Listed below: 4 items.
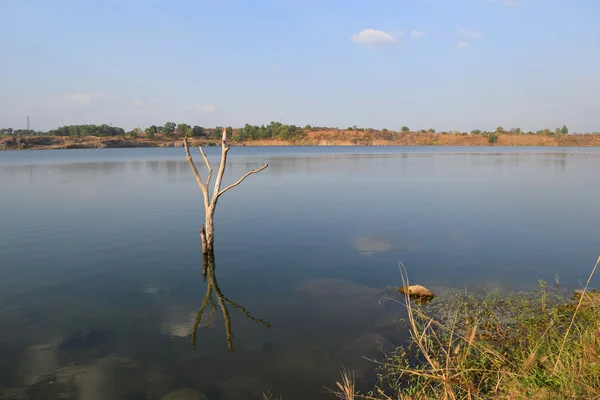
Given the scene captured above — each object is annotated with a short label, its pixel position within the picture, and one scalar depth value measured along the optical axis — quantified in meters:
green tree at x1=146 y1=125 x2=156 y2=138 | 196.00
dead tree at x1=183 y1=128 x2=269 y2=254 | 15.30
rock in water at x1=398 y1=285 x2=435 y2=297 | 11.65
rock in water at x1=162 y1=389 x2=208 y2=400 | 7.50
